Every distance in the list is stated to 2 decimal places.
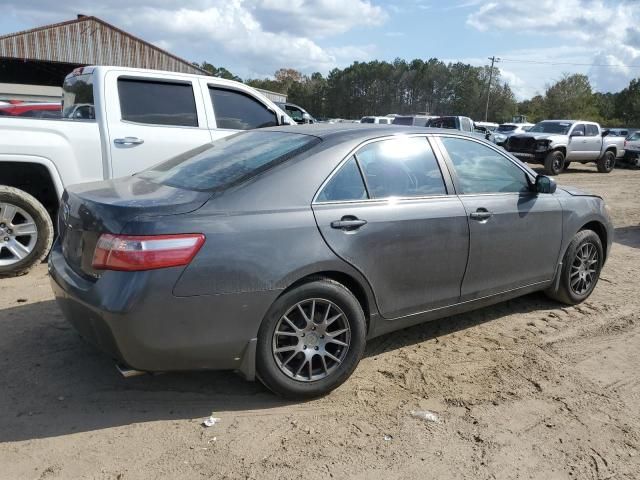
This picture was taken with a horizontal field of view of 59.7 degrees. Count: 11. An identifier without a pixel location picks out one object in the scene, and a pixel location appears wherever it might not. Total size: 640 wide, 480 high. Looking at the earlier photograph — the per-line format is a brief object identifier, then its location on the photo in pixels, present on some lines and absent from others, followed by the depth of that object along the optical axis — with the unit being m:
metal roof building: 24.47
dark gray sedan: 2.80
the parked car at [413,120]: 27.30
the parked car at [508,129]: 26.85
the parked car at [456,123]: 22.02
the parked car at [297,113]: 15.33
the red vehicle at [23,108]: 11.12
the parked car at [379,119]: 29.97
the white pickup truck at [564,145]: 17.62
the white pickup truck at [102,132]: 5.27
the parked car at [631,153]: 22.27
